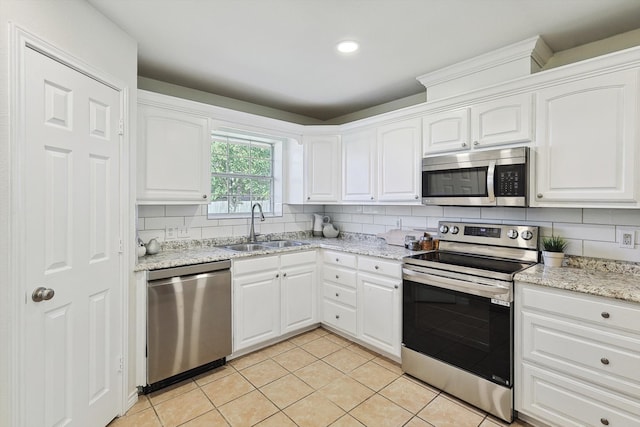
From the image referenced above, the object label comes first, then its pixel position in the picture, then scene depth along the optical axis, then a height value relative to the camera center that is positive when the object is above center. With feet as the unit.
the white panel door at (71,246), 4.79 -0.61
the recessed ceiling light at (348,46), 7.20 +3.90
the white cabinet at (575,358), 5.17 -2.58
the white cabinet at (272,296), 8.93 -2.58
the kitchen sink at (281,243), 11.03 -1.12
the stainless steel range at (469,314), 6.44 -2.28
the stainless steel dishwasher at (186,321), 7.25 -2.71
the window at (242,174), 10.95 +1.40
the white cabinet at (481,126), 7.16 +2.19
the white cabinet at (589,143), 5.87 +1.41
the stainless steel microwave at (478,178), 7.12 +0.87
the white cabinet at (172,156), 8.04 +1.52
